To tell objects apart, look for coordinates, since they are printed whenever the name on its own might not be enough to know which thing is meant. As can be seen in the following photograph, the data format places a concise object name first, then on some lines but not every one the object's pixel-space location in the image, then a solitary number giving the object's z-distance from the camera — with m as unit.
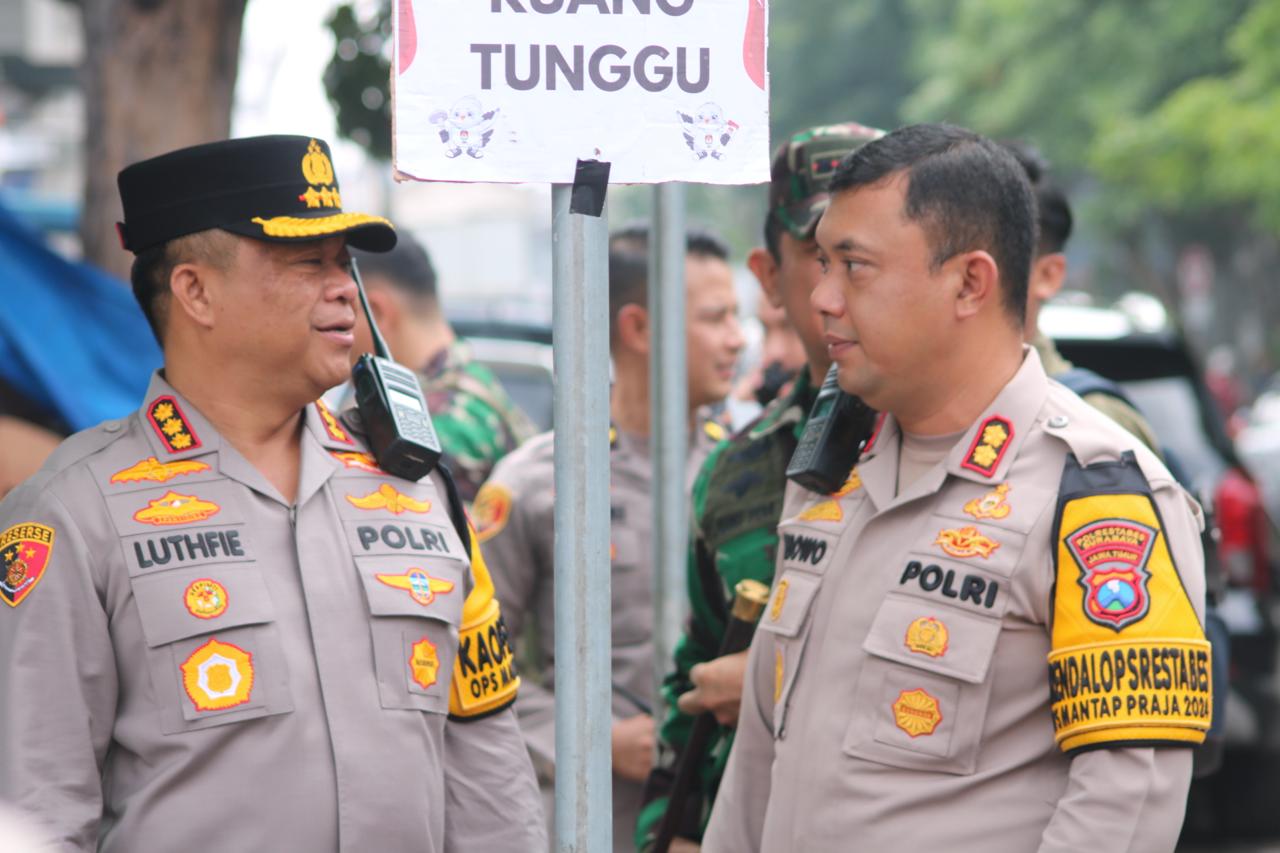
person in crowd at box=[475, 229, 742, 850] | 8.20
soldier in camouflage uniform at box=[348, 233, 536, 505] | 9.54
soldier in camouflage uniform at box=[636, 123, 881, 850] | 6.46
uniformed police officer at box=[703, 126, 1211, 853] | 4.44
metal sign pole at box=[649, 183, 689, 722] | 8.01
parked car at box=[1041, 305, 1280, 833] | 11.79
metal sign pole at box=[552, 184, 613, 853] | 4.61
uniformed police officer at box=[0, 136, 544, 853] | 4.71
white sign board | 4.48
